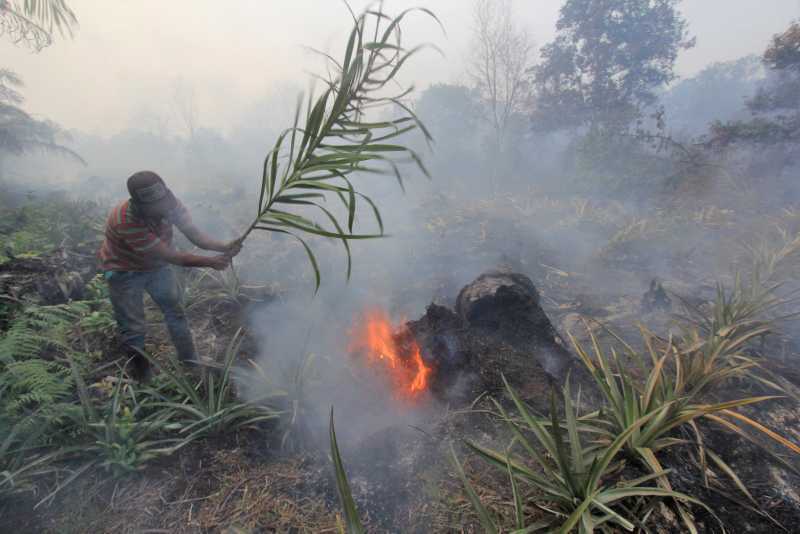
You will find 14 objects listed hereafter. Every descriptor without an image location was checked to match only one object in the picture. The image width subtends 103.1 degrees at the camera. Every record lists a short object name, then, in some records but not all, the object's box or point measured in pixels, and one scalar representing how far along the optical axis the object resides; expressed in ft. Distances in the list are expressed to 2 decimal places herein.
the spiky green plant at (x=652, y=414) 5.49
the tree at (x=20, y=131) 32.99
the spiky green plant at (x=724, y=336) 7.97
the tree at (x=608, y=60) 48.32
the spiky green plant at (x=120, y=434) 6.75
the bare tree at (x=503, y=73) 50.26
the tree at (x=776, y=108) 28.07
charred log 10.44
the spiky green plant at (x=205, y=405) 7.63
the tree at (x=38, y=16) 12.70
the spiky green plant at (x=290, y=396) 8.50
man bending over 8.46
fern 6.82
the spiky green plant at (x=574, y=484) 4.66
